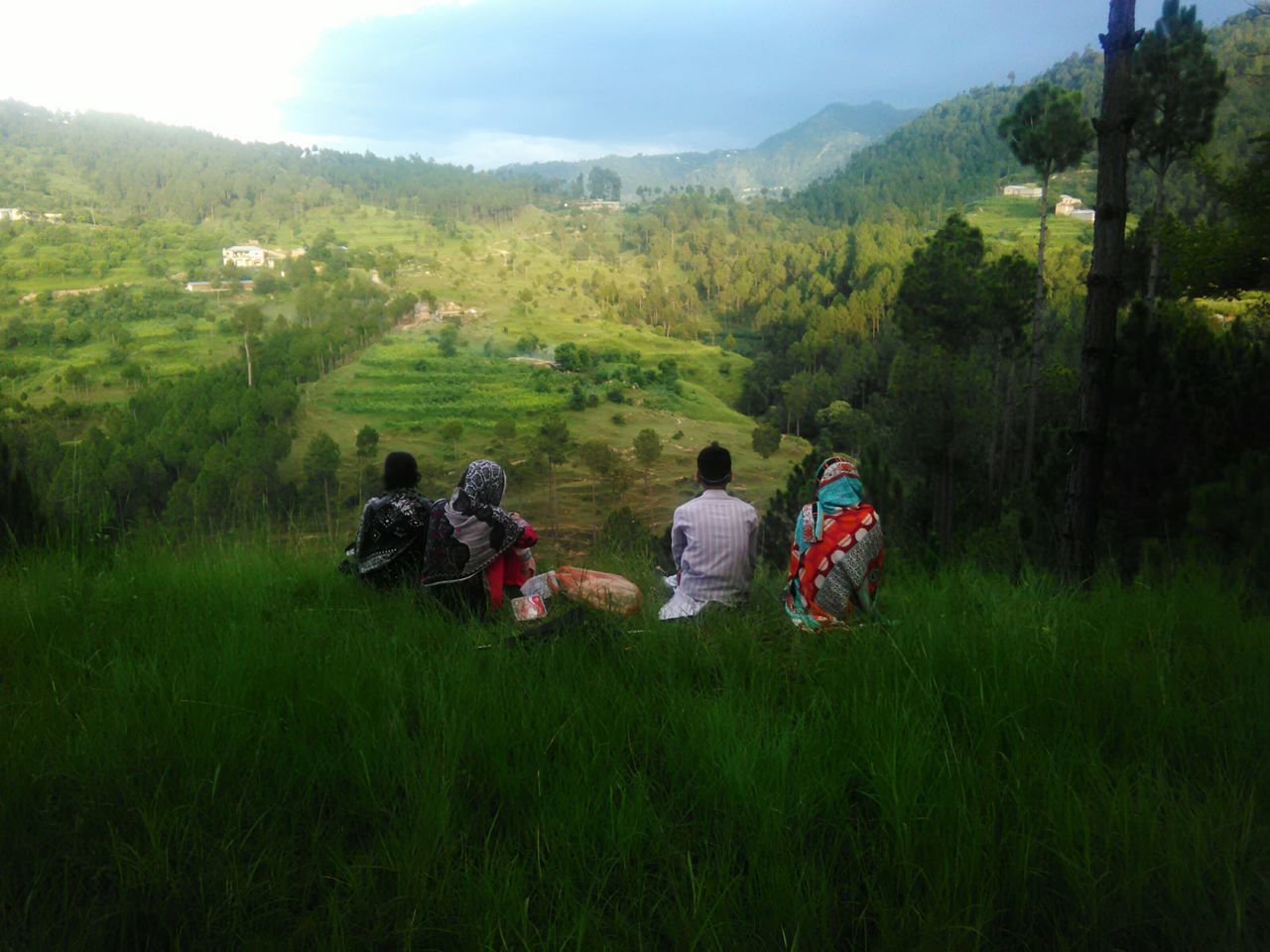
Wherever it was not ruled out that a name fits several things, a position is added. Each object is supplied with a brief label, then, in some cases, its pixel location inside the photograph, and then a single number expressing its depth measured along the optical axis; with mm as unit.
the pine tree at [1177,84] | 13805
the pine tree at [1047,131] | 19938
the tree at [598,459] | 54062
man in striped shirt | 3648
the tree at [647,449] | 52750
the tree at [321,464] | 47188
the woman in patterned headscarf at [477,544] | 3742
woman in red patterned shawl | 3322
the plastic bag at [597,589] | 3568
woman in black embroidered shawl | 4062
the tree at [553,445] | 53094
